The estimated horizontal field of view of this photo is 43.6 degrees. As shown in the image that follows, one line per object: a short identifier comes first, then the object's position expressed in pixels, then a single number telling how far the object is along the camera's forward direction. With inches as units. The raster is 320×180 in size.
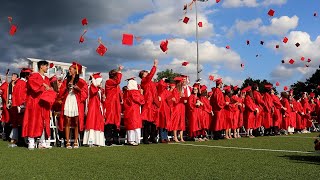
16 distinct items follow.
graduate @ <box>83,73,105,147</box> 439.2
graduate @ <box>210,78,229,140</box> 586.9
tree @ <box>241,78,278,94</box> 3676.2
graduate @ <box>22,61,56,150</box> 398.5
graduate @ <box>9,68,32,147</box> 434.0
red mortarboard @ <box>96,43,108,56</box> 490.6
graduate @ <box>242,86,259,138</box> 642.8
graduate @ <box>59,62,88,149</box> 410.3
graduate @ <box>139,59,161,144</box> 486.0
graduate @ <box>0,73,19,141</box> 494.2
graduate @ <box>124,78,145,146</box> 463.8
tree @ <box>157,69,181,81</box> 2885.6
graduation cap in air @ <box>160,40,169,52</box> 508.5
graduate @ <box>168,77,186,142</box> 534.6
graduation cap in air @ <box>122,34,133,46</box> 467.6
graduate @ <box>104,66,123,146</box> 458.9
